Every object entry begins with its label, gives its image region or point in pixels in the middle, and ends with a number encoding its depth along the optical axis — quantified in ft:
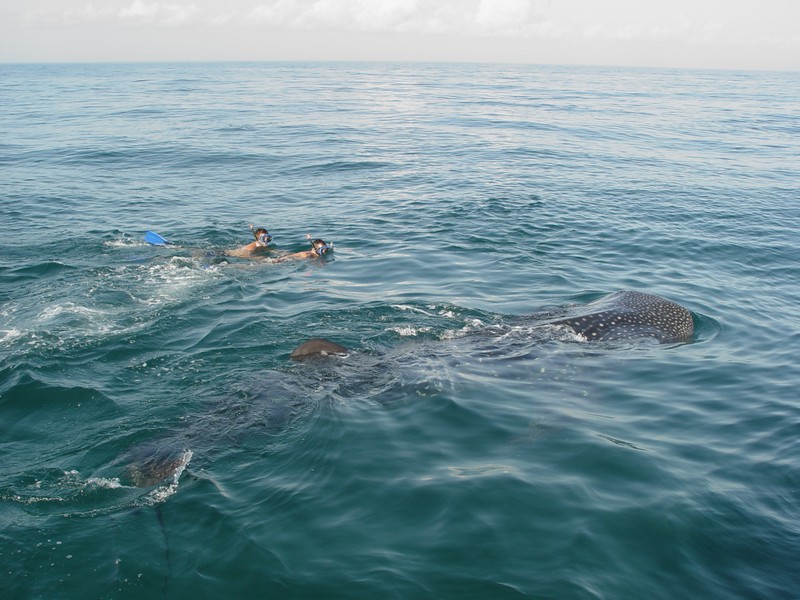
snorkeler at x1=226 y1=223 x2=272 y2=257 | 61.36
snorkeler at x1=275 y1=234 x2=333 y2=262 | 61.00
